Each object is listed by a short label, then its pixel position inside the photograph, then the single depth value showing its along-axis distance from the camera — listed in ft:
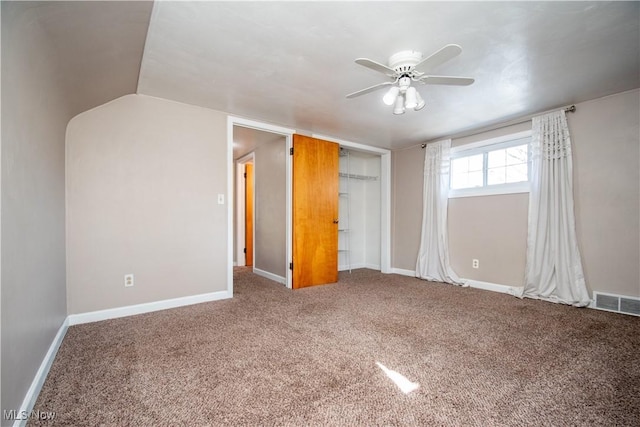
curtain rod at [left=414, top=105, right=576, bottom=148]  10.67
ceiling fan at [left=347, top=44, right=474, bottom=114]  6.45
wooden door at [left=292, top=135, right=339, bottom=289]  13.16
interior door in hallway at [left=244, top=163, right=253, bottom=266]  19.25
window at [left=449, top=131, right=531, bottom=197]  12.21
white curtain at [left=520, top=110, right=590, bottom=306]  10.50
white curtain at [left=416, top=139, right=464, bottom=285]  14.37
